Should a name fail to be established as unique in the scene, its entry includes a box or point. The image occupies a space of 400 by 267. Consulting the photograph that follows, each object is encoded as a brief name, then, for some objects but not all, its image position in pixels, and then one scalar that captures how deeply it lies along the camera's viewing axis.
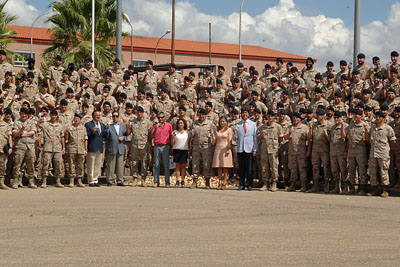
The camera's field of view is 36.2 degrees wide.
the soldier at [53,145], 15.75
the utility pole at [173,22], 34.17
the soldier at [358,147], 14.95
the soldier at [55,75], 18.38
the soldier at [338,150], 15.36
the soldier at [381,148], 14.55
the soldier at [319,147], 15.73
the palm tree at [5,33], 30.45
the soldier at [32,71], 18.05
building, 55.39
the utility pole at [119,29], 20.09
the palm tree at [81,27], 33.03
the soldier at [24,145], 15.29
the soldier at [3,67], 17.80
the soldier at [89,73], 18.97
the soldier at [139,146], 16.95
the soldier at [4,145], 15.09
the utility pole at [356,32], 17.95
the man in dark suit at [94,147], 16.47
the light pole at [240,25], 43.02
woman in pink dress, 16.27
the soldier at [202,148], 16.50
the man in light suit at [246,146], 16.20
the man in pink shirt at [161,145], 16.75
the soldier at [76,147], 16.23
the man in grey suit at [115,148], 16.72
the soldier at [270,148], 16.19
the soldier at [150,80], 19.53
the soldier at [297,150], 15.99
